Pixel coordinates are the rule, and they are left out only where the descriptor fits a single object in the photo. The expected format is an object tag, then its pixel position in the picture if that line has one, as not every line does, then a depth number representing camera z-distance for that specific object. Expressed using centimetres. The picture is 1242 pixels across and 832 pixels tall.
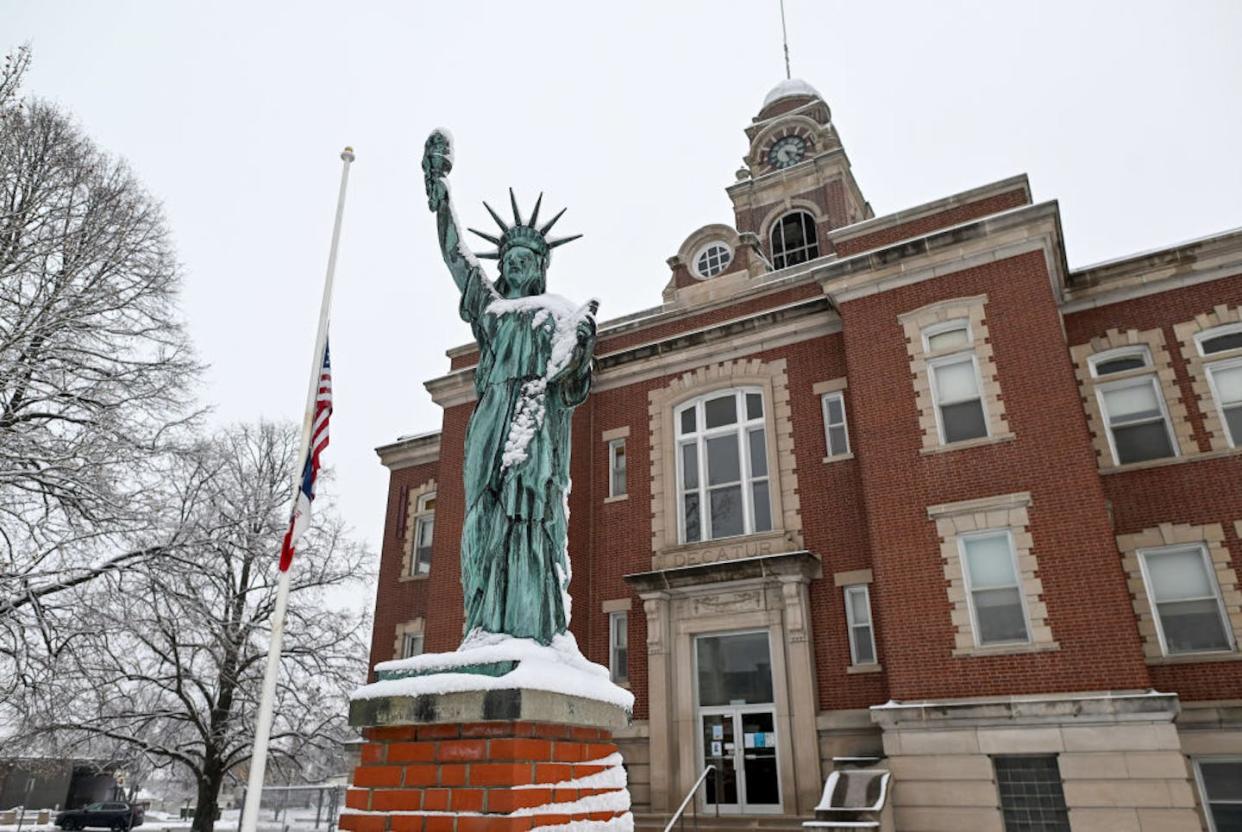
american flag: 652
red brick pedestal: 346
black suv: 3338
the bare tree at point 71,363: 1253
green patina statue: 437
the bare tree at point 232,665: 2017
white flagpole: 475
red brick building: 1222
